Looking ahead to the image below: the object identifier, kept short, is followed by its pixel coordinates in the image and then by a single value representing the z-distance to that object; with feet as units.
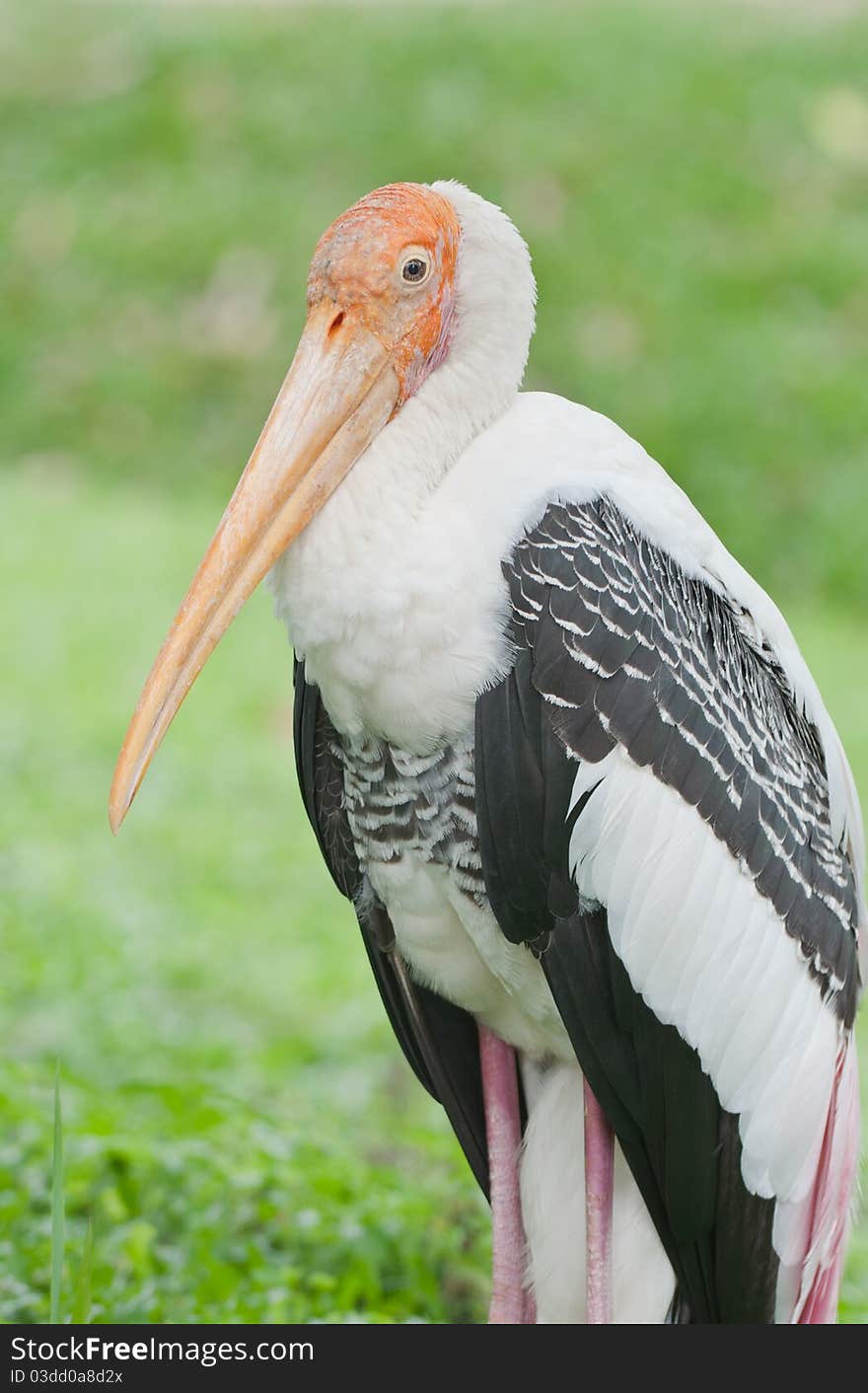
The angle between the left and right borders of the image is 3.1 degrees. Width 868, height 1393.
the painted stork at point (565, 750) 23.71
